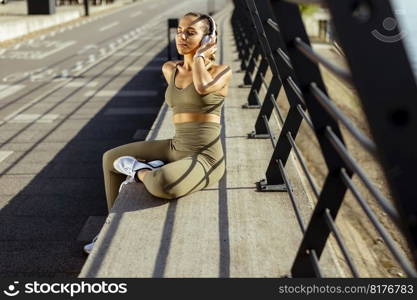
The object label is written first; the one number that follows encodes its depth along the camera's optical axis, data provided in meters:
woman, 4.08
